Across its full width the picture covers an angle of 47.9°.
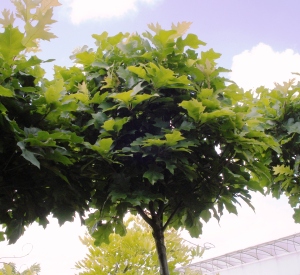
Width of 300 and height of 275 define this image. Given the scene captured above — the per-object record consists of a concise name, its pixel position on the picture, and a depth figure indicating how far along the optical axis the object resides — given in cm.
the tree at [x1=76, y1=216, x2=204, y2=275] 557
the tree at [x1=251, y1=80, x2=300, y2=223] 266
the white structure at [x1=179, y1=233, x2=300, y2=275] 1280
